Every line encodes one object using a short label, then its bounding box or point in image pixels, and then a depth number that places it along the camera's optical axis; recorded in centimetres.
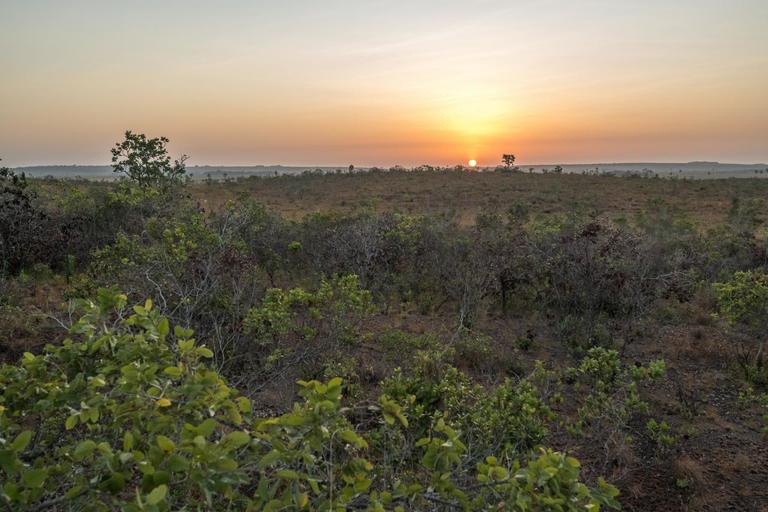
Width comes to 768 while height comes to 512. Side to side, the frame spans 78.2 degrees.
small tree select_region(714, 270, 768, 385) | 575
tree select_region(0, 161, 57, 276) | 867
